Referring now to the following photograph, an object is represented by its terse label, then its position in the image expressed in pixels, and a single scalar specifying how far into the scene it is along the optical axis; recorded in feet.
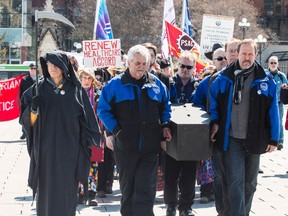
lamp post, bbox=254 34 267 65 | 178.70
